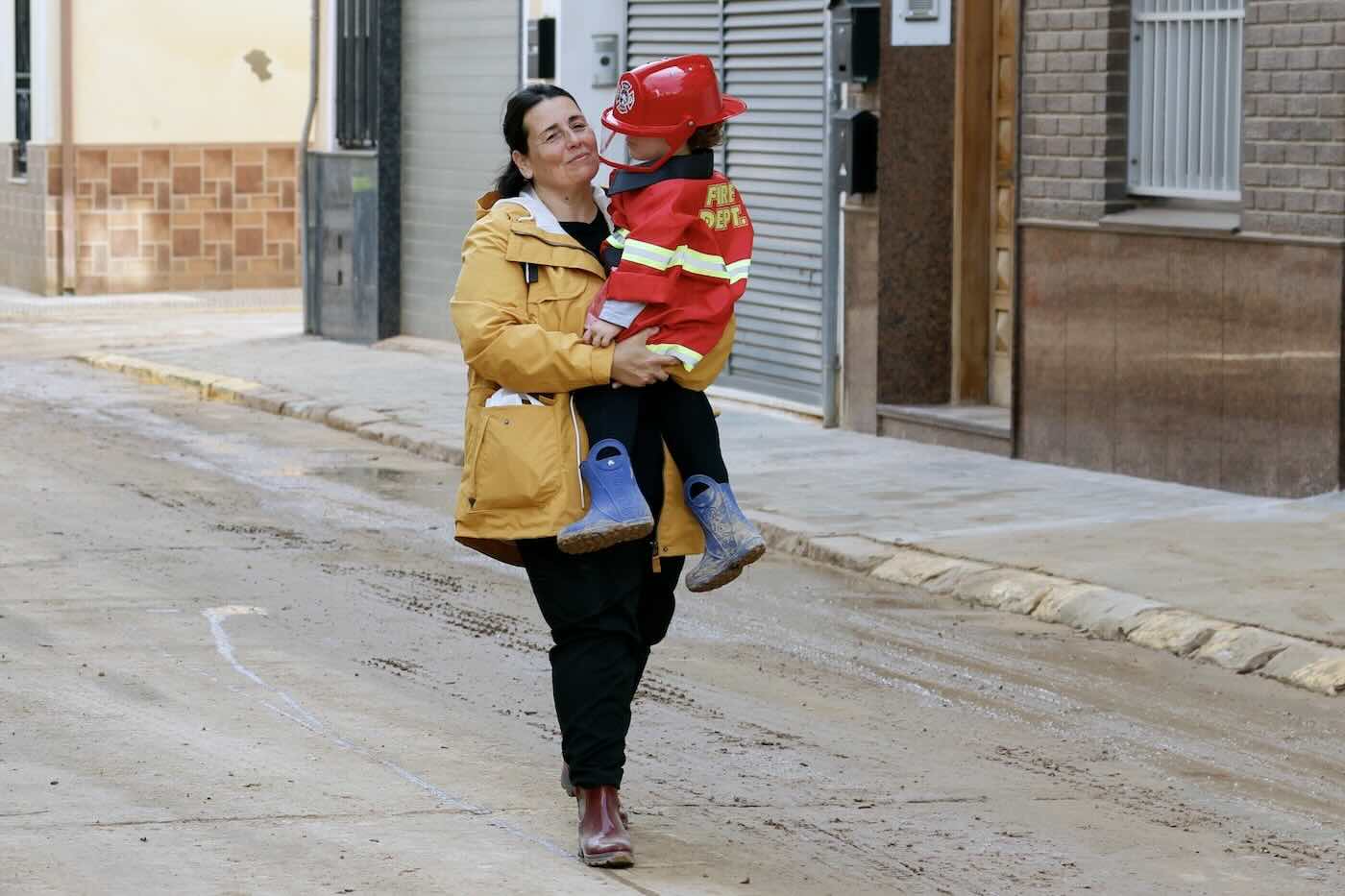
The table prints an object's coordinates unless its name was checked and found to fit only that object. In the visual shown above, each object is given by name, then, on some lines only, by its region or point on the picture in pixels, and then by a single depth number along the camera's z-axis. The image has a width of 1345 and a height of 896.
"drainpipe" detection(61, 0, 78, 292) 26.66
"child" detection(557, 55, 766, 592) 5.61
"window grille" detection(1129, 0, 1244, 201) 12.41
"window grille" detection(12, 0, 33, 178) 27.41
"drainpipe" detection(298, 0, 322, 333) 22.08
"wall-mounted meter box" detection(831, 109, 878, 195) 14.52
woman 5.66
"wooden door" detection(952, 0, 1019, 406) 14.50
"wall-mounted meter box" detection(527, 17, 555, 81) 18.61
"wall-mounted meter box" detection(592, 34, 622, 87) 18.30
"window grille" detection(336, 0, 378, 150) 21.48
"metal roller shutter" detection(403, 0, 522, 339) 20.14
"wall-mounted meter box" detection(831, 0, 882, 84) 14.51
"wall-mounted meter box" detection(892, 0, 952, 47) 14.33
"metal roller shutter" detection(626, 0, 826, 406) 15.81
